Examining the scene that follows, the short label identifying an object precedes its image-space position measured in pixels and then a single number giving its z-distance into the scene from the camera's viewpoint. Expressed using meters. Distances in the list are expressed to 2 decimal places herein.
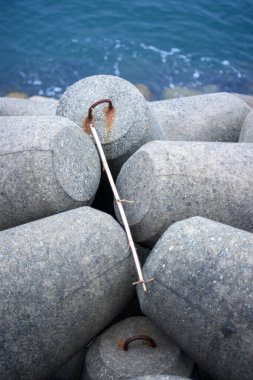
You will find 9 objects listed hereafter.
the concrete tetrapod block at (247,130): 3.34
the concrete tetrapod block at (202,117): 3.72
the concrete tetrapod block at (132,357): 2.23
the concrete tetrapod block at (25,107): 3.86
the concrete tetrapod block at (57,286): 2.05
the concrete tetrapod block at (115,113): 2.90
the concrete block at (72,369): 2.54
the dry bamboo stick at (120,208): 2.33
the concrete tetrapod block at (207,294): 1.99
